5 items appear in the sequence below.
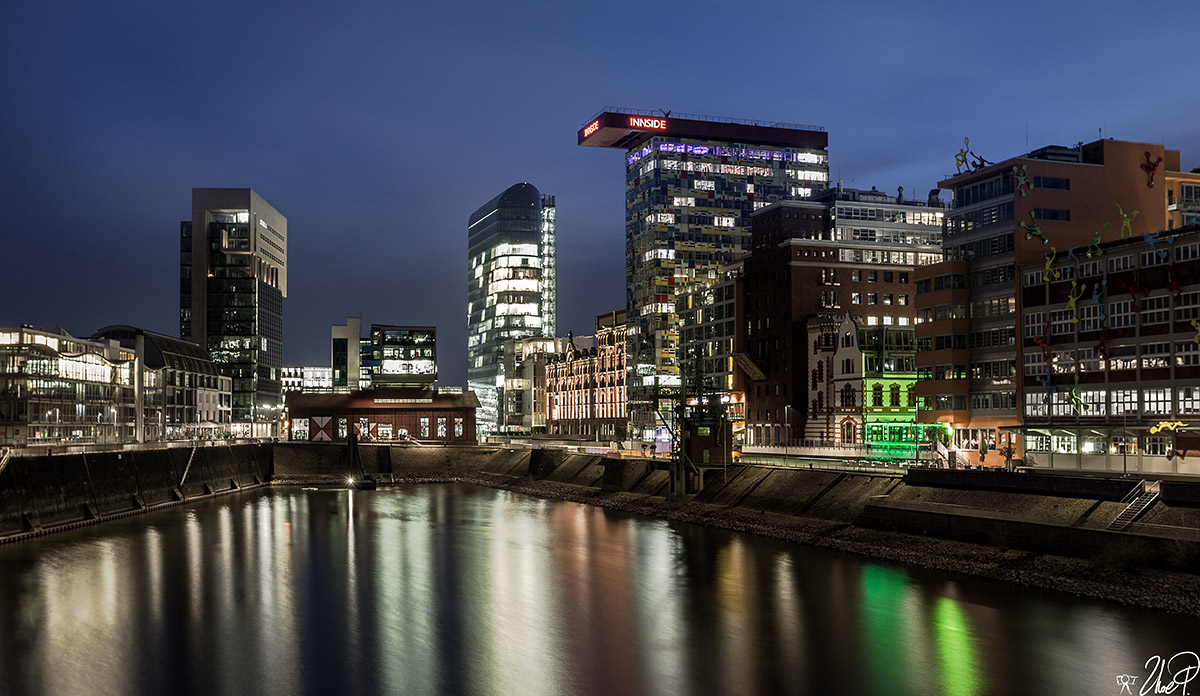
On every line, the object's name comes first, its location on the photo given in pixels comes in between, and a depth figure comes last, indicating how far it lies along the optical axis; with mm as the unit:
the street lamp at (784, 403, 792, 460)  124188
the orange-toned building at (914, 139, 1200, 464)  89500
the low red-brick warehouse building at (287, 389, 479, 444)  169125
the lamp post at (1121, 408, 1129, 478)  59625
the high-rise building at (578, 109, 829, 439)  167450
